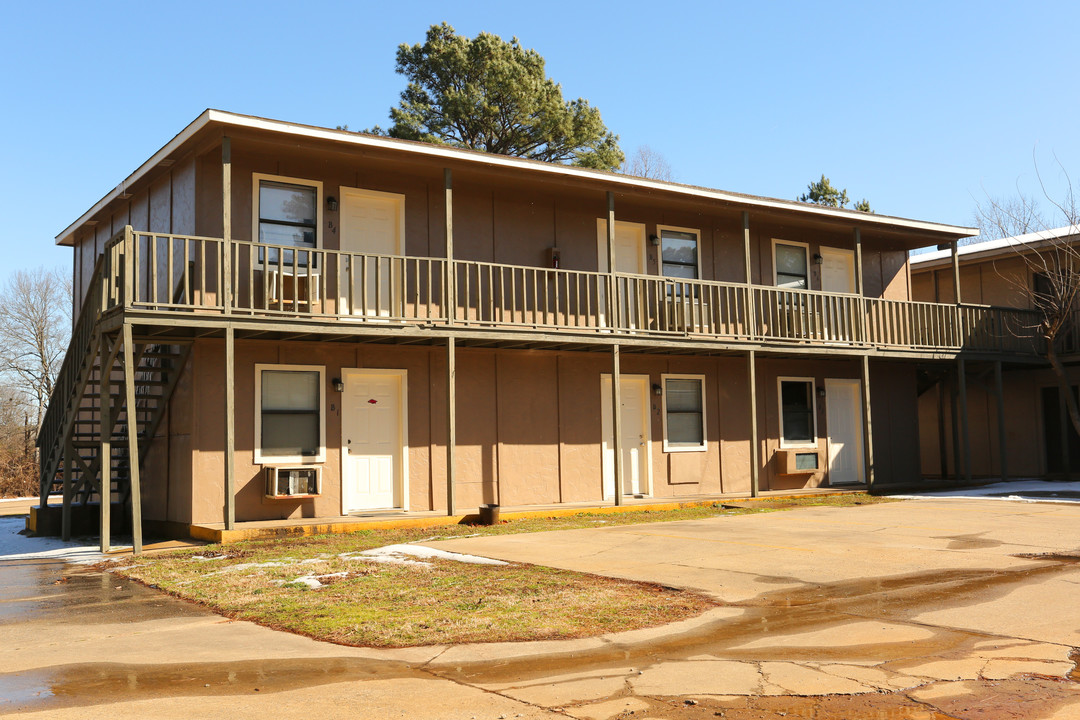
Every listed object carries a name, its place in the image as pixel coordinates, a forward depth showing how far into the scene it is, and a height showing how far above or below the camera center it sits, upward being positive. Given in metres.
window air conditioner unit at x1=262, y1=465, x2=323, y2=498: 13.36 -0.58
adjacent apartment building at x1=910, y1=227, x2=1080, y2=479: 21.66 +0.91
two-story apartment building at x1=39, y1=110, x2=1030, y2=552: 13.33 +1.57
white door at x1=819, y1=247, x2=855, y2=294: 20.56 +3.49
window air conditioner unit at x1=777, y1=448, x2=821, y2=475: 19.02 -0.67
